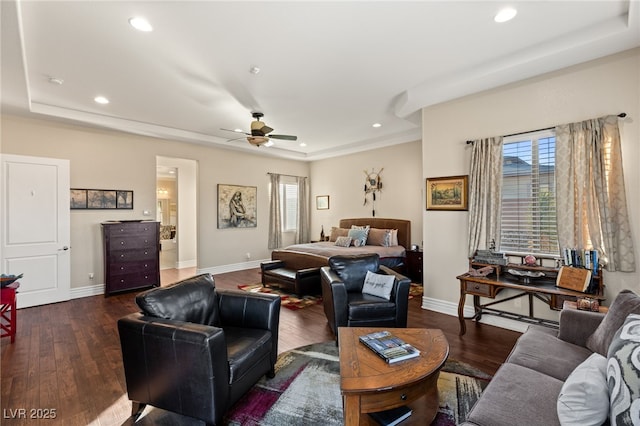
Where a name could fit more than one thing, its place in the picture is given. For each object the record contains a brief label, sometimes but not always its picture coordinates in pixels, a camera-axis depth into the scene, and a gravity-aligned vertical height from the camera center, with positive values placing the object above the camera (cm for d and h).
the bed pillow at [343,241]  643 -64
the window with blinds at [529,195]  333 +20
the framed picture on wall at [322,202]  837 +32
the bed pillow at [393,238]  631 -56
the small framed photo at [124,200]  545 +28
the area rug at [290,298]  446 -140
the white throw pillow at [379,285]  326 -83
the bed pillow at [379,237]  630 -55
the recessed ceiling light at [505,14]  242 +168
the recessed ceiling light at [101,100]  418 +170
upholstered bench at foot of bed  471 -111
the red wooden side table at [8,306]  319 -104
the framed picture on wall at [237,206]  700 +19
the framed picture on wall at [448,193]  392 +27
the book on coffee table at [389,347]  186 -91
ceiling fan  449 +125
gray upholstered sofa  116 -85
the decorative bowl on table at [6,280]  318 -71
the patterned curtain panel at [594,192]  283 +20
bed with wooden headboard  547 -76
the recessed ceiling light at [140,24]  249 +168
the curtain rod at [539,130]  281 +93
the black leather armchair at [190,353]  178 -96
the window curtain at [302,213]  854 +1
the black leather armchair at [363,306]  306 -100
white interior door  429 -17
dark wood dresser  502 -73
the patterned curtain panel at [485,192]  362 +26
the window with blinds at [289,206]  828 +22
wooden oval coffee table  157 -95
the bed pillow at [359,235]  645 -51
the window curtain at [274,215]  794 -4
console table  284 -86
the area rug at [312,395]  199 -140
